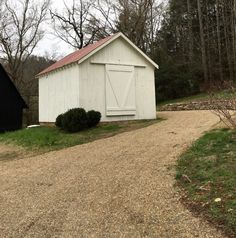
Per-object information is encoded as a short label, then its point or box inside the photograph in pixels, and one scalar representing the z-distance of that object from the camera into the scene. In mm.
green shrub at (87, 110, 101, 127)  11690
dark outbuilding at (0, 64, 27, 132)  17351
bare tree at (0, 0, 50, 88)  26480
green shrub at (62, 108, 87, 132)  11319
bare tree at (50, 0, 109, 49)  27454
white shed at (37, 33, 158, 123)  12509
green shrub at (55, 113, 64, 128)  12144
